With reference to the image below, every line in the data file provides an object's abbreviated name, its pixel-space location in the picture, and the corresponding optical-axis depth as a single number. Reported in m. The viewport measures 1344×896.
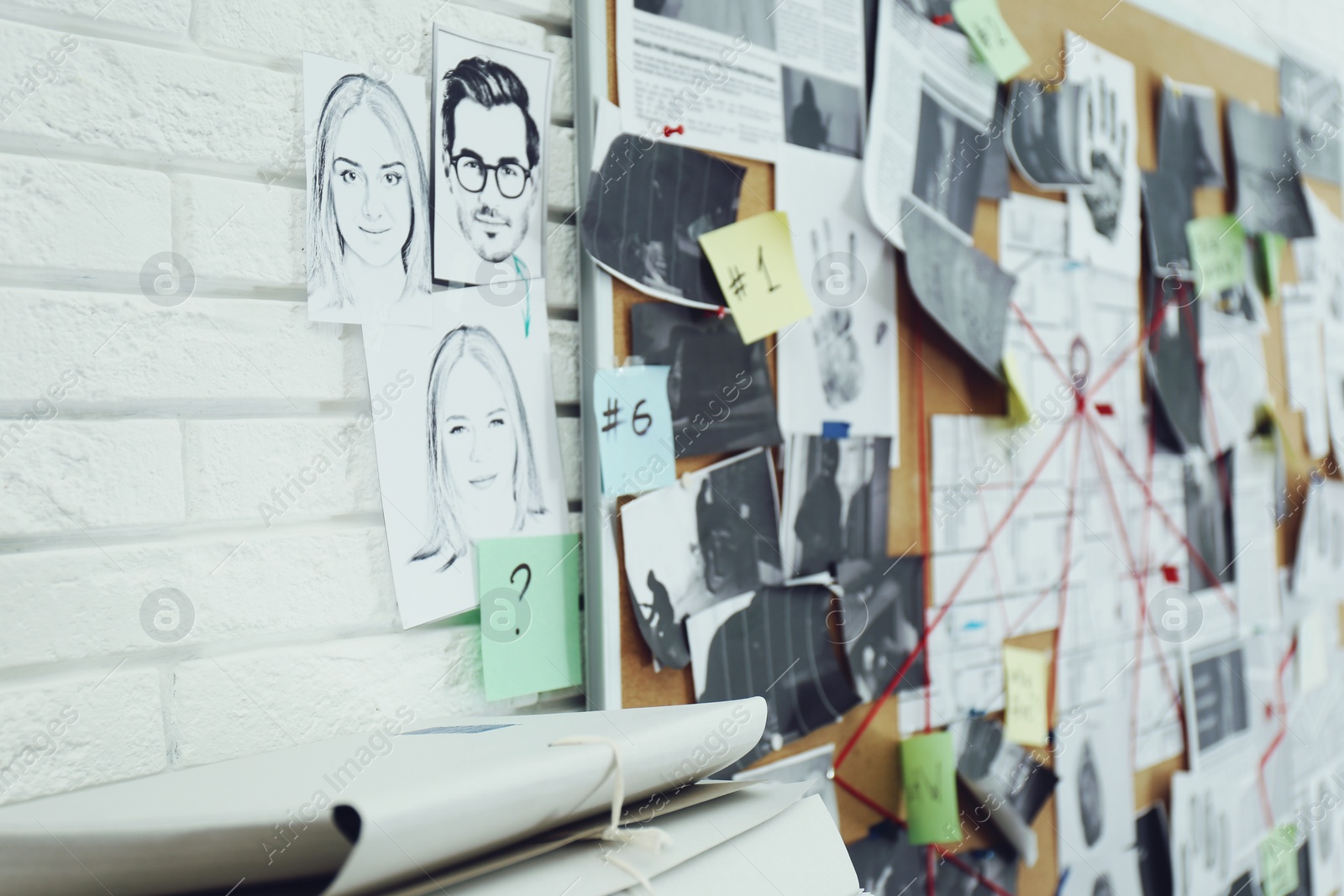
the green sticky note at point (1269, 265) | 1.38
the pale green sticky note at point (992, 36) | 0.98
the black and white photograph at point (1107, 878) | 1.08
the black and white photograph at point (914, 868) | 0.88
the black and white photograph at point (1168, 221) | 1.21
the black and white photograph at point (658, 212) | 0.71
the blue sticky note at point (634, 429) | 0.70
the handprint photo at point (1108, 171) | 1.12
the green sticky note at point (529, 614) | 0.66
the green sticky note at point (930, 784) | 0.89
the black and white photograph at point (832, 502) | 0.83
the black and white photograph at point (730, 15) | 0.75
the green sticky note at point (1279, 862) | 1.35
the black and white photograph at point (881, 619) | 0.87
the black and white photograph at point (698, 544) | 0.73
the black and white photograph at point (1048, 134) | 1.04
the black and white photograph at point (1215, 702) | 1.23
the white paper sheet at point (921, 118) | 0.90
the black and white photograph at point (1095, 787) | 1.07
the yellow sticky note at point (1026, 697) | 1.01
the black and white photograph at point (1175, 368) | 1.20
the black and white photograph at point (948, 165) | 0.94
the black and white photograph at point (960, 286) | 0.92
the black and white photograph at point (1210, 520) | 1.26
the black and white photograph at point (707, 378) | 0.74
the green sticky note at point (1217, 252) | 1.28
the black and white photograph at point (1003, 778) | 0.96
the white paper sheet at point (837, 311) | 0.83
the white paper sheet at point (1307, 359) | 1.45
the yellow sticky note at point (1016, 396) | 0.99
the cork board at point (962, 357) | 0.75
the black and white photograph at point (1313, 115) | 1.47
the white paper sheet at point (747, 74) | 0.73
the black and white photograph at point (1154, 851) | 1.17
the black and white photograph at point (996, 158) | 1.01
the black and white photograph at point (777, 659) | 0.76
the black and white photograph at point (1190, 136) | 1.24
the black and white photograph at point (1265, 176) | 1.35
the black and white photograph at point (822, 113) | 0.83
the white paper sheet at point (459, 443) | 0.62
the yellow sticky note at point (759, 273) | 0.78
